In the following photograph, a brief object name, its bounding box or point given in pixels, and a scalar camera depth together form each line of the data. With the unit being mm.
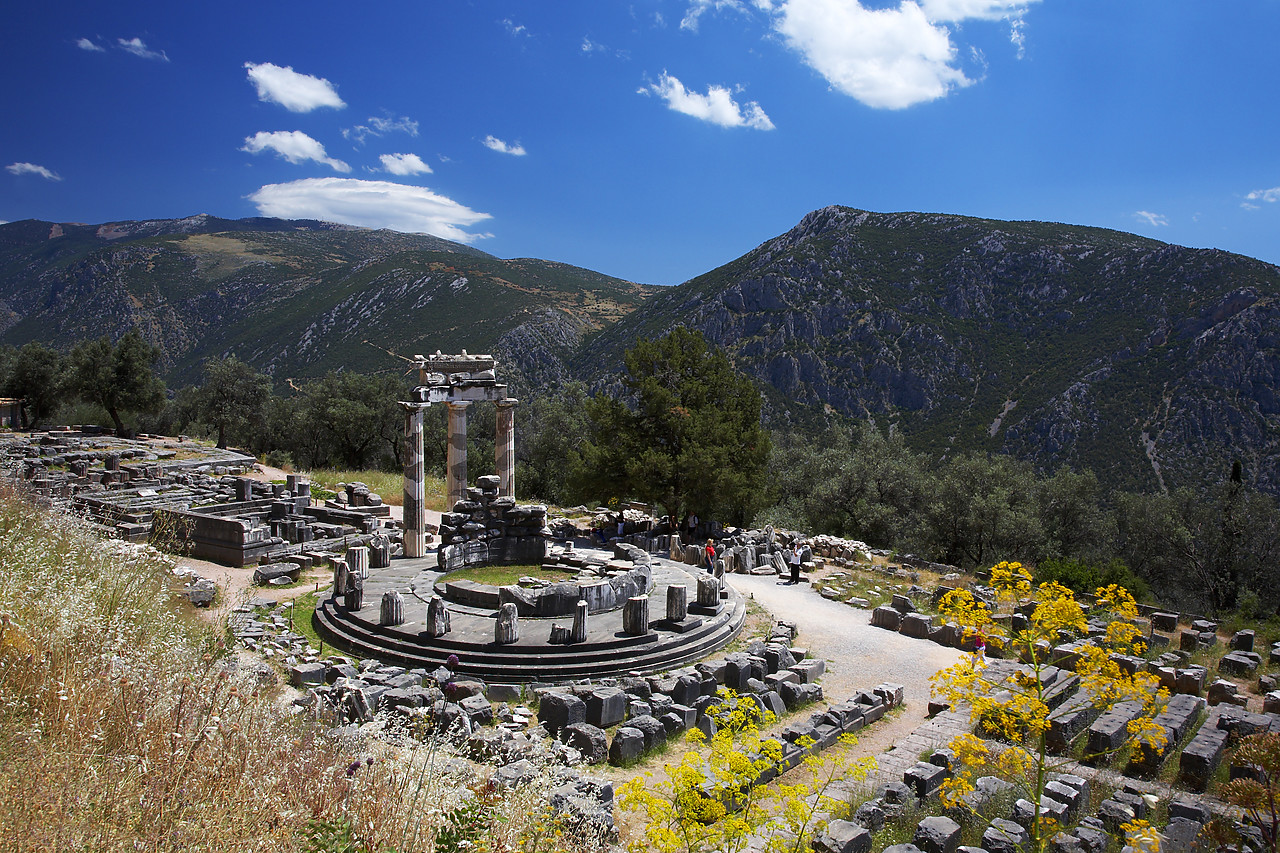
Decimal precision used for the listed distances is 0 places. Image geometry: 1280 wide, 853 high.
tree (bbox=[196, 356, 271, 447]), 48250
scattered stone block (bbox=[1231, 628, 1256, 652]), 17219
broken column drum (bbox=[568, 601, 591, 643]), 14305
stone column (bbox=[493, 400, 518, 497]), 26828
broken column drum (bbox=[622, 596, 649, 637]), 14930
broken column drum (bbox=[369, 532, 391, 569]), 20484
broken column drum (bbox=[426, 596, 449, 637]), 14406
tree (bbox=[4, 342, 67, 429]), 49844
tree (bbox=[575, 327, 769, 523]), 26281
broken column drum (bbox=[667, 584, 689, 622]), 16109
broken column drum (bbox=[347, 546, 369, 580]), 18406
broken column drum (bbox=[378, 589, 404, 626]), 15109
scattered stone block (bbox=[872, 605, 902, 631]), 19141
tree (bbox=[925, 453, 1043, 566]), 27594
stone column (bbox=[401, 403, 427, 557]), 21922
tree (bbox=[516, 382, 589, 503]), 39219
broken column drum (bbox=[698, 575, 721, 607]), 17578
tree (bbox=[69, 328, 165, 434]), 47812
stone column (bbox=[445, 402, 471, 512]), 26984
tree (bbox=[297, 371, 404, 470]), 43844
